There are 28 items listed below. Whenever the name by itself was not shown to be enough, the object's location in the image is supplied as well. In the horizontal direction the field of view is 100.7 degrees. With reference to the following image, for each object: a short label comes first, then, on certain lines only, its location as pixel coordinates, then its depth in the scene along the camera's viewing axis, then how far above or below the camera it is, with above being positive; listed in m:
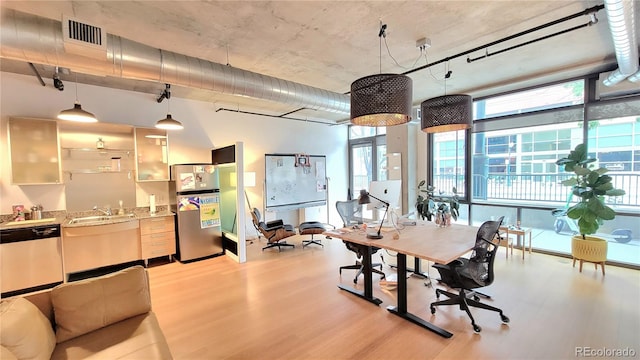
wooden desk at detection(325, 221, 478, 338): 2.49 -0.80
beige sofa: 1.48 -0.98
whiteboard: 6.43 -0.28
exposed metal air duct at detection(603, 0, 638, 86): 2.10 +1.22
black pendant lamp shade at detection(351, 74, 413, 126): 2.16 +0.61
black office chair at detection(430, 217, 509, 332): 2.52 -1.06
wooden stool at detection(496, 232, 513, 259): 4.62 -1.38
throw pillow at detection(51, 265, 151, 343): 1.80 -0.93
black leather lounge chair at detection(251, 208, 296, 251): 5.15 -1.17
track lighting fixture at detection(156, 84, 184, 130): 4.03 +0.75
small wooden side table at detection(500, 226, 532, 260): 4.50 -1.13
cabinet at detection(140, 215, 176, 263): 4.38 -1.08
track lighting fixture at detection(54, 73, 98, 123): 3.17 +0.72
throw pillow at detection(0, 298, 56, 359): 1.39 -0.87
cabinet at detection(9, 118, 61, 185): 3.68 +0.34
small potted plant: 4.44 -0.65
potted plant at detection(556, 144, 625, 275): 3.67 -0.55
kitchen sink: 3.90 -0.70
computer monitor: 3.41 -0.31
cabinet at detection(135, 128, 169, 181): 4.61 +0.32
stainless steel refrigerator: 4.61 -0.67
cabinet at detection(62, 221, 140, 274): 3.79 -1.09
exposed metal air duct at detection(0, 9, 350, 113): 2.16 +1.12
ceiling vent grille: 2.16 +1.15
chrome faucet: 4.39 -0.62
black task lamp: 3.31 -0.38
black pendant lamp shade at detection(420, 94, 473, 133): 2.86 +0.60
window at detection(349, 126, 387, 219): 7.30 +0.35
